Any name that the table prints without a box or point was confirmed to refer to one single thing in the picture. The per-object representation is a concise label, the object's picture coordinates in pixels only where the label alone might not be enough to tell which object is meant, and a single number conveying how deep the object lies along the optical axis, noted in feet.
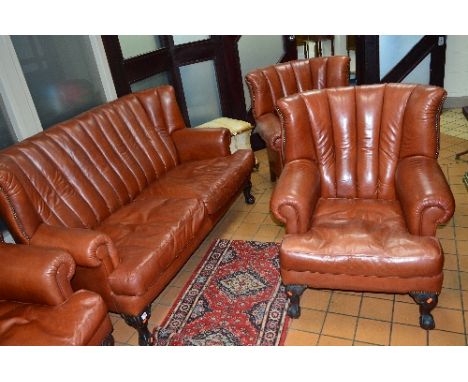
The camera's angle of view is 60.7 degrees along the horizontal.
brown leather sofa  6.79
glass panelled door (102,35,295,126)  12.51
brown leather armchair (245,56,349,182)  11.92
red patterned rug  7.11
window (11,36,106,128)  9.21
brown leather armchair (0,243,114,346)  5.60
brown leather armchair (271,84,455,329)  6.33
